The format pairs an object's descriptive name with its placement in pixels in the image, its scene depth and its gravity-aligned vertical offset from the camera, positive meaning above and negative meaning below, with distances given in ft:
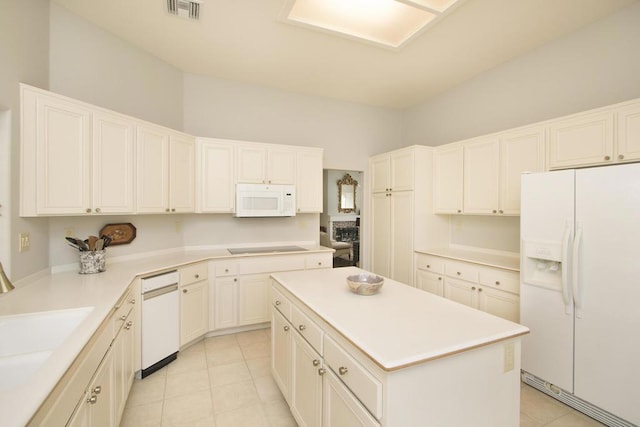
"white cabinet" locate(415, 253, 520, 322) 8.70 -2.49
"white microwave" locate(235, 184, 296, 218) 11.53 +0.44
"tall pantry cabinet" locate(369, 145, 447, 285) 12.37 -0.03
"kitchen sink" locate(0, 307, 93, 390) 4.55 -1.95
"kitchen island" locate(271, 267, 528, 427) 3.48 -2.06
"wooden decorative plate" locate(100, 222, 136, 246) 8.97 -0.70
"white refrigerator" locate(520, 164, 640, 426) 6.08 -1.78
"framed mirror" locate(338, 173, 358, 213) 20.08 +1.25
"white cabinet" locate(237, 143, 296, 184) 11.71 +1.95
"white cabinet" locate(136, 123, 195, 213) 8.90 +1.34
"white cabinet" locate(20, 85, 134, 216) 6.36 +1.30
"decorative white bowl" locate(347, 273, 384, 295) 5.84 -1.53
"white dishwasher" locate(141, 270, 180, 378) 8.07 -3.24
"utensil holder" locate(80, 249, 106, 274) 7.58 -1.37
